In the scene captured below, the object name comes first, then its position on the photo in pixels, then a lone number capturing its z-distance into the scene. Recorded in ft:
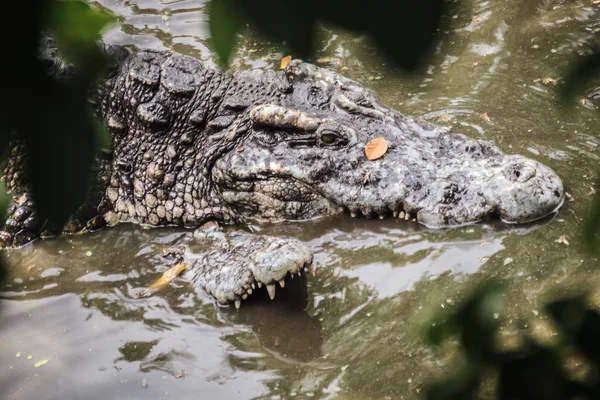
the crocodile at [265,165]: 38.10
